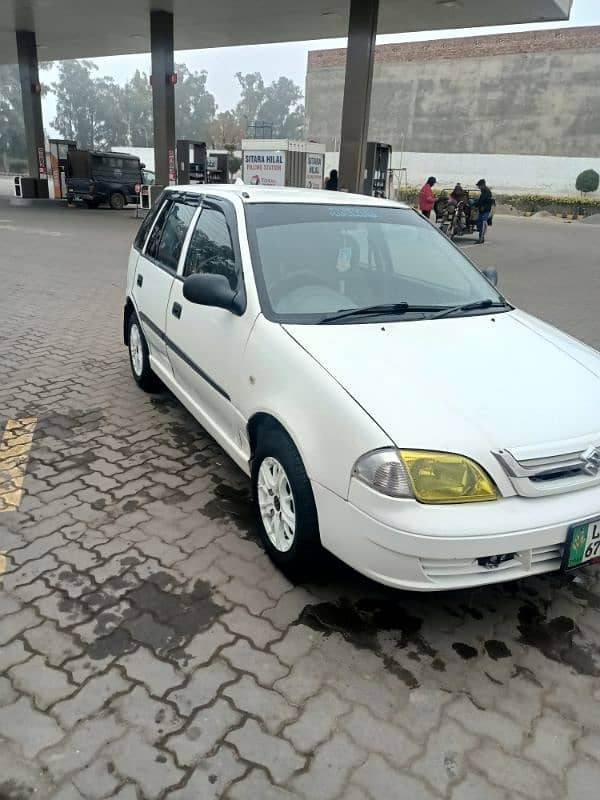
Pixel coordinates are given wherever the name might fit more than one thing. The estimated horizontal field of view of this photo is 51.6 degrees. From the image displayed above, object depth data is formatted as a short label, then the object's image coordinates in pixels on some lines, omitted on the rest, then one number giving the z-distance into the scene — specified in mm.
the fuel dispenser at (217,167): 31531
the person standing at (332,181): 18666
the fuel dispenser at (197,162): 26312
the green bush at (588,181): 37781
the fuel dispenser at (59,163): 24627
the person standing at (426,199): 16575
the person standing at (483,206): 16266
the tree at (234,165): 49338
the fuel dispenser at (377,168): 17270
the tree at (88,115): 98375
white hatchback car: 2332
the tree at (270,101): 119062
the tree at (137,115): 101875
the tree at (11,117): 79019
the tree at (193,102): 111000
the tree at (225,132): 74188
